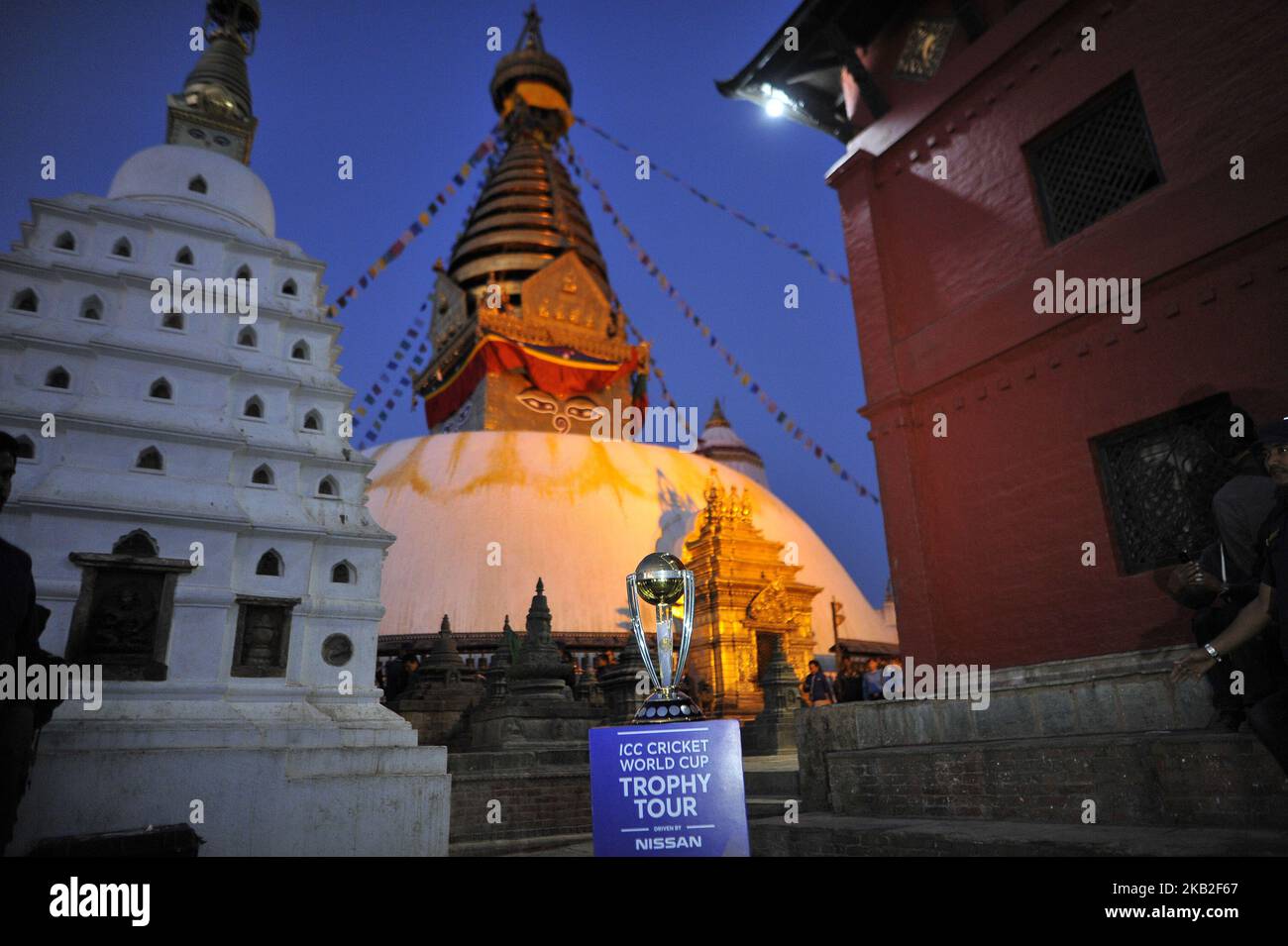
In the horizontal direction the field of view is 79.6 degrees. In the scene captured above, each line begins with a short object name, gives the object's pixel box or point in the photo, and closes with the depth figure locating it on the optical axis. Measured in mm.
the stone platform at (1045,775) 4070
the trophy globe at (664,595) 4516
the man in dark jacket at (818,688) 14578
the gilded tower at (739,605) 17781
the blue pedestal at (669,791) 3436
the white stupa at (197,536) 7051
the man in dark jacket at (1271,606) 3475
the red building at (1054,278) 6520
